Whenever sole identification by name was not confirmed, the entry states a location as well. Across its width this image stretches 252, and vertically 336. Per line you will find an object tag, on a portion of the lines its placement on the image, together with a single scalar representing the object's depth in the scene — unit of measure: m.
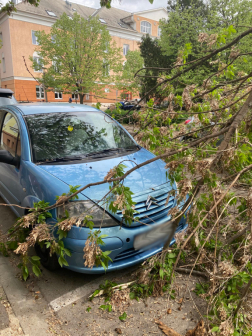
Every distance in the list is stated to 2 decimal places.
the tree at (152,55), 22.37
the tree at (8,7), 5.55
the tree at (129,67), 21.00
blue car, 2.69
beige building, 30.44
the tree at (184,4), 22.94
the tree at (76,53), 18.69
